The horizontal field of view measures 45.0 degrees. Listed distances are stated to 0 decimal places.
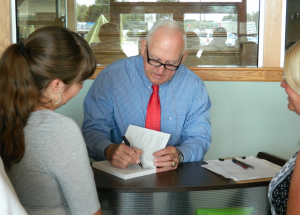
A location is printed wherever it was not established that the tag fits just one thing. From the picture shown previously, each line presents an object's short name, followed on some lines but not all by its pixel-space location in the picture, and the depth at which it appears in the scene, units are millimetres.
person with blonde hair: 1227
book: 1519
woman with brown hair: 1032
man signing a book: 1929
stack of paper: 1463
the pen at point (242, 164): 1593
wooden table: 1361
